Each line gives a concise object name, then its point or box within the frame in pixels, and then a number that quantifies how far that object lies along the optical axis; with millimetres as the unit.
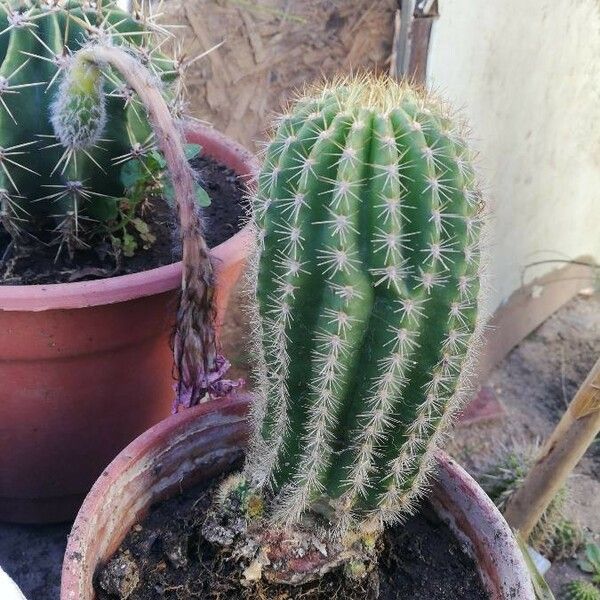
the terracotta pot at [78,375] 462
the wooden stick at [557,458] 532
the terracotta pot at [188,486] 401
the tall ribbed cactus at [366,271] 335
